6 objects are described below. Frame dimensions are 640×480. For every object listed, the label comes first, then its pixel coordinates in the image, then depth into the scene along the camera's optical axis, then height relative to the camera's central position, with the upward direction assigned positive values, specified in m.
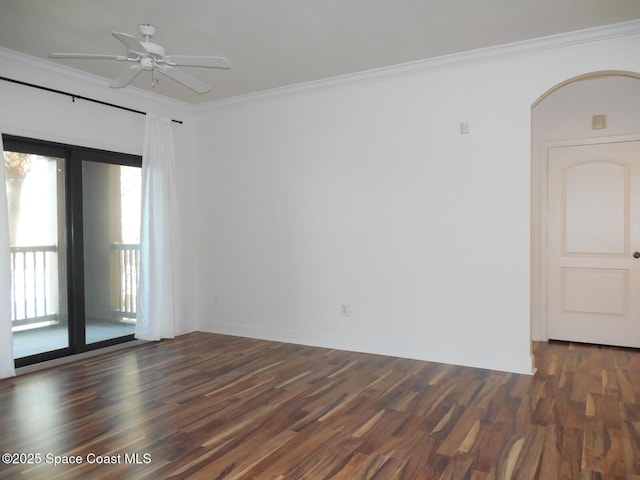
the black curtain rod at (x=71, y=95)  4.04 +1.33
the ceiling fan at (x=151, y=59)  2.91 +1.12
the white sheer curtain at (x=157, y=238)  5.08 -0.03
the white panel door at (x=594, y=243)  4.76 -0.11
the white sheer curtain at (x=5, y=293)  3.83 -0.46
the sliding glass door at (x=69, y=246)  4.27 -0.09
